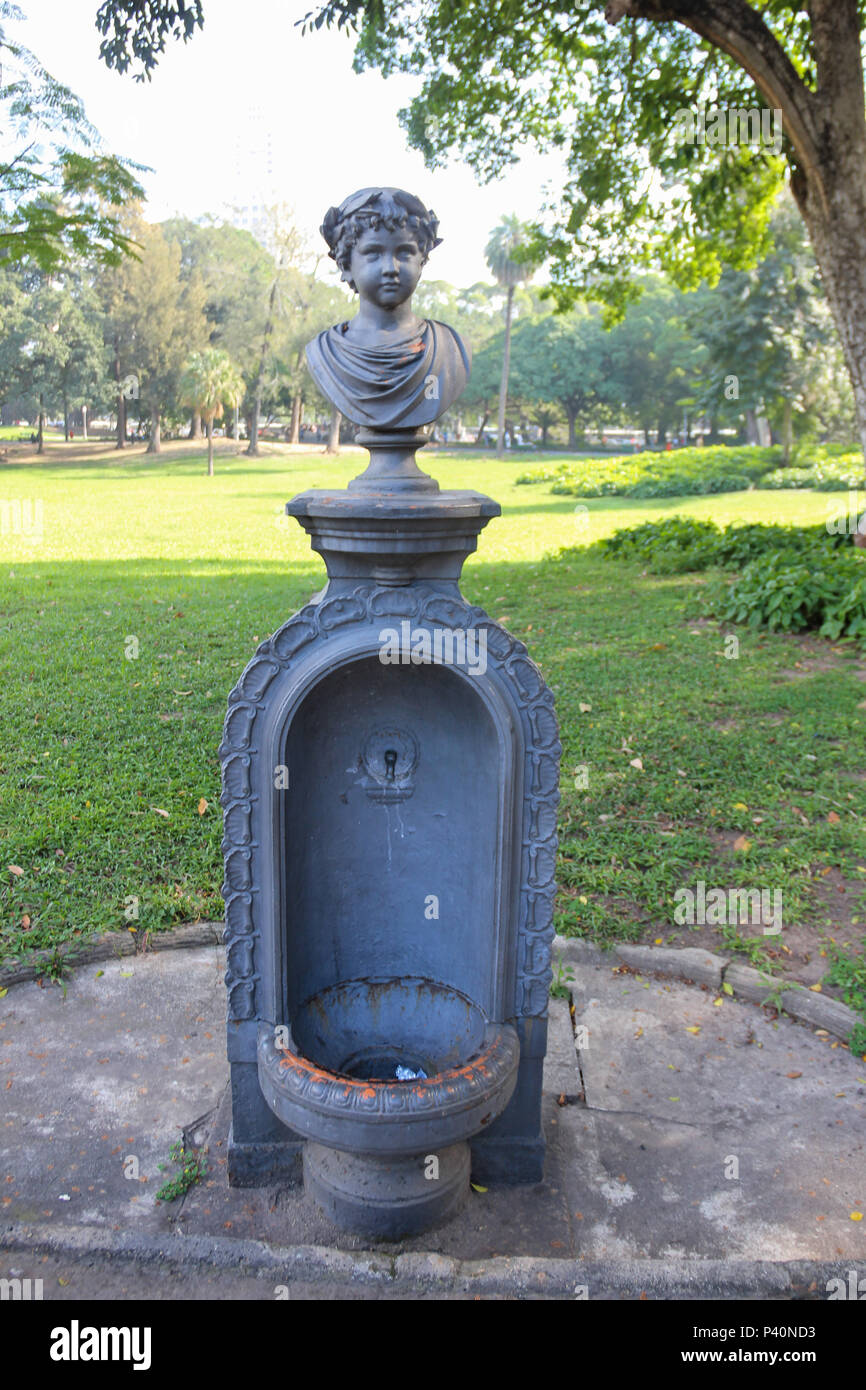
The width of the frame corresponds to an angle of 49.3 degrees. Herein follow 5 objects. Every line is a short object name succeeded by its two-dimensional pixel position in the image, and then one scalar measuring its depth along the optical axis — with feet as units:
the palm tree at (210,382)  114.21
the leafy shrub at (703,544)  38.42
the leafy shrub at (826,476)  87.15
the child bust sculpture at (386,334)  9.27
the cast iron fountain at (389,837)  9.21
